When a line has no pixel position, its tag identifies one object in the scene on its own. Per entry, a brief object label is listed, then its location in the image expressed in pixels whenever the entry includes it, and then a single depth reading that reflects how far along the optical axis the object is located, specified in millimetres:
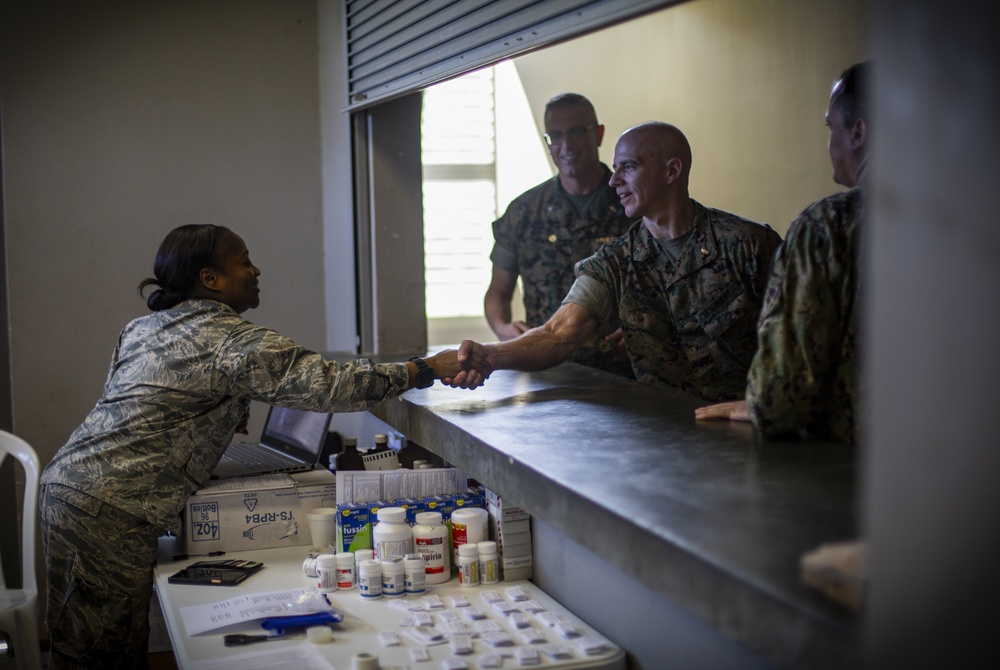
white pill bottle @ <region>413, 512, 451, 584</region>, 2207
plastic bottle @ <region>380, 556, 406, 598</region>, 2133
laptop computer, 2906
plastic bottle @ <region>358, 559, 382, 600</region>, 2121
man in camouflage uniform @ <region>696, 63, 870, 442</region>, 1786
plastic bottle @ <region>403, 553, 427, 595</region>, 2145
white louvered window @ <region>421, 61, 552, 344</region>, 6672
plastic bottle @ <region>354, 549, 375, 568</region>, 2203
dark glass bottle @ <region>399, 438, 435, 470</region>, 2916
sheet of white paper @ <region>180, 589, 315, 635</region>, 2010
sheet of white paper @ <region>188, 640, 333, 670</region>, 1781
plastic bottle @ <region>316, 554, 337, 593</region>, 2205
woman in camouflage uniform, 2480
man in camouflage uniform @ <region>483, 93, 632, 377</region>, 3865
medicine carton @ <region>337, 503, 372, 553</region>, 2342
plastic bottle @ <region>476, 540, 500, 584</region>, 2197
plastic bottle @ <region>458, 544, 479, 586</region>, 2184
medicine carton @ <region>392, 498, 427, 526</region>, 2328
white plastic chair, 2885
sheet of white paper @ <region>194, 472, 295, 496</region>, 2633
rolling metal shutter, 2283
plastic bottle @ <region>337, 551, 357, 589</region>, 2211
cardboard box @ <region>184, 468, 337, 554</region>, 2572
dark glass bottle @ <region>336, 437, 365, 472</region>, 2807
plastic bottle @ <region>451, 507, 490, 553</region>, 2246
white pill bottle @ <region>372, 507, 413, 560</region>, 2197
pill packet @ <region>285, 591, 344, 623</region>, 2018
